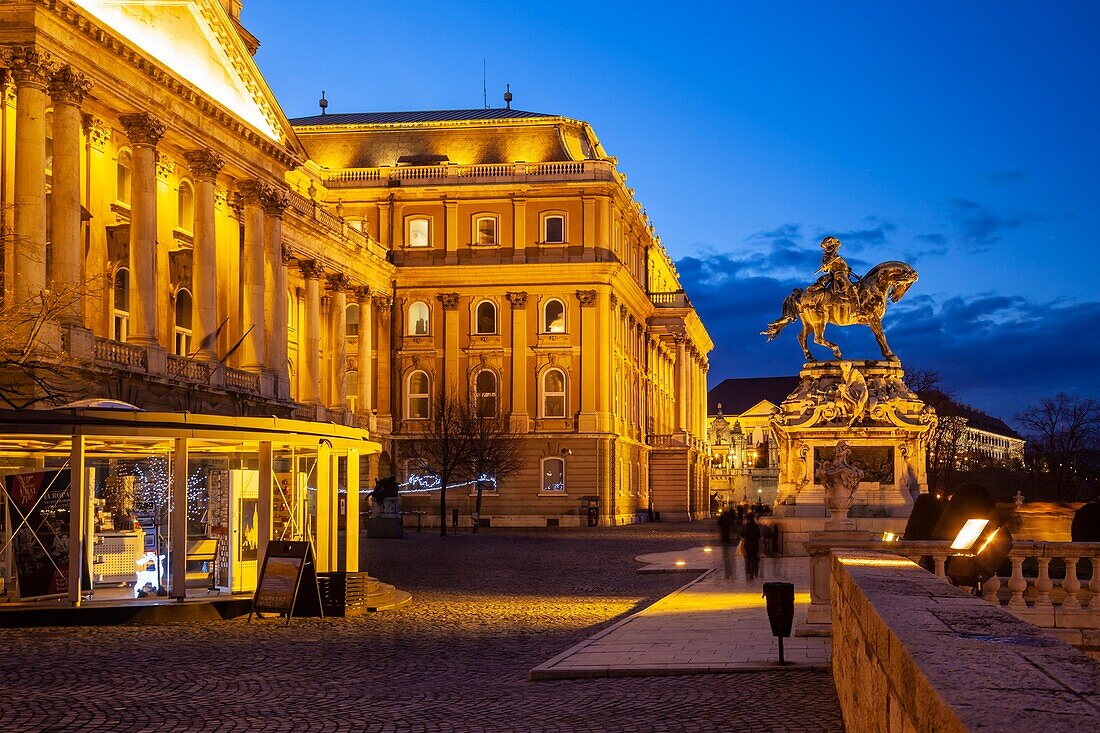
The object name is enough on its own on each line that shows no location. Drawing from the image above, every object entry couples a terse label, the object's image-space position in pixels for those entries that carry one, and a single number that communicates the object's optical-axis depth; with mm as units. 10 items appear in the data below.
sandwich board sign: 20281
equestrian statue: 38844
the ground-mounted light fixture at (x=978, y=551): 10508
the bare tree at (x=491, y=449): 72000
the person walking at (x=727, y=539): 29516
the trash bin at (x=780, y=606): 13109
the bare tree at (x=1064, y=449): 61250
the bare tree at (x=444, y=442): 71262
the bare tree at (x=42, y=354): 28750
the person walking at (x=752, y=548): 27234
